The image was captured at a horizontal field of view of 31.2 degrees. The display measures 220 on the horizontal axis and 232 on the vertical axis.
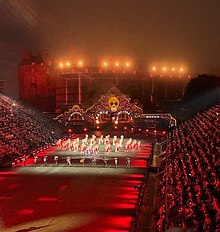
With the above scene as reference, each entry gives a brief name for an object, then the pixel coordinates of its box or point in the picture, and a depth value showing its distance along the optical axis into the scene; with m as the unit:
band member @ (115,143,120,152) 32.66
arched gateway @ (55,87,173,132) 49.41
